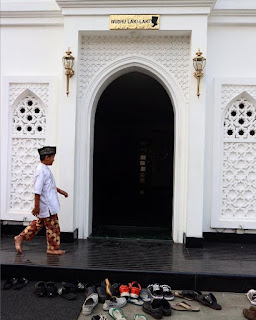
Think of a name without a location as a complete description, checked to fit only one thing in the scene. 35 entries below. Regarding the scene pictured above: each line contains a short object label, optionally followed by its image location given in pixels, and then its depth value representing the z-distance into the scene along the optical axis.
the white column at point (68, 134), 4.77
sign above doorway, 4.65
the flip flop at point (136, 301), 3.20
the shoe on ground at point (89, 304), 2.99
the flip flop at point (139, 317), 2.86
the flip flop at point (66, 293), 3.26
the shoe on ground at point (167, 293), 3.30
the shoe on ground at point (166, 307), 3.01
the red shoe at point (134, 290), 3.29
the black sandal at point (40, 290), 3.30
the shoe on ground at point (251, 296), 3.23
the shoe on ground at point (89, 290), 3.26
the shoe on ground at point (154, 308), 2.95
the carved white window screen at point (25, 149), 5.12
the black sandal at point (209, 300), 3.16
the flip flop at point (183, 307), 3.11
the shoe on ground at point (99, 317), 2.84
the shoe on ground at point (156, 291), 3.25
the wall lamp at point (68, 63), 4.68
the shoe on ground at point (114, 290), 3.31
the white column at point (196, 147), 4.62
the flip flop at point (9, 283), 3.47
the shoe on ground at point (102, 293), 3.22
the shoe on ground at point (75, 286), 3.41
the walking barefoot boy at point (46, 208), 4.00
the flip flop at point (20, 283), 3.48
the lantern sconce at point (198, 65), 4.54
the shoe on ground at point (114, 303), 3.11
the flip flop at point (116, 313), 2.92
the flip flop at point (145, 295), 3.28
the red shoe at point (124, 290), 3.29
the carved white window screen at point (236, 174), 4.88
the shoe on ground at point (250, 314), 2.92
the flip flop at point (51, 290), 3.30
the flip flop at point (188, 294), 3.35
